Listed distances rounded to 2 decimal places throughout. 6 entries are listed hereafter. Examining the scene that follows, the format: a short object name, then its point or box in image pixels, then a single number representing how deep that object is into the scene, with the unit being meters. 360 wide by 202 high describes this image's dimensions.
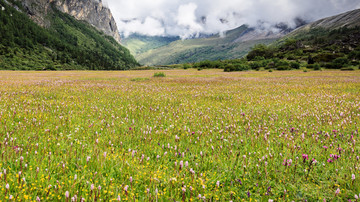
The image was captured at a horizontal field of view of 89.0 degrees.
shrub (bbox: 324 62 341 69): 53.56
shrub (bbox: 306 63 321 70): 51.97
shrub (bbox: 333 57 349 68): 54.77
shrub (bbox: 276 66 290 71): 57.00
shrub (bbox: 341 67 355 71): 47.79
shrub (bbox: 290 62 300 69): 57.54
